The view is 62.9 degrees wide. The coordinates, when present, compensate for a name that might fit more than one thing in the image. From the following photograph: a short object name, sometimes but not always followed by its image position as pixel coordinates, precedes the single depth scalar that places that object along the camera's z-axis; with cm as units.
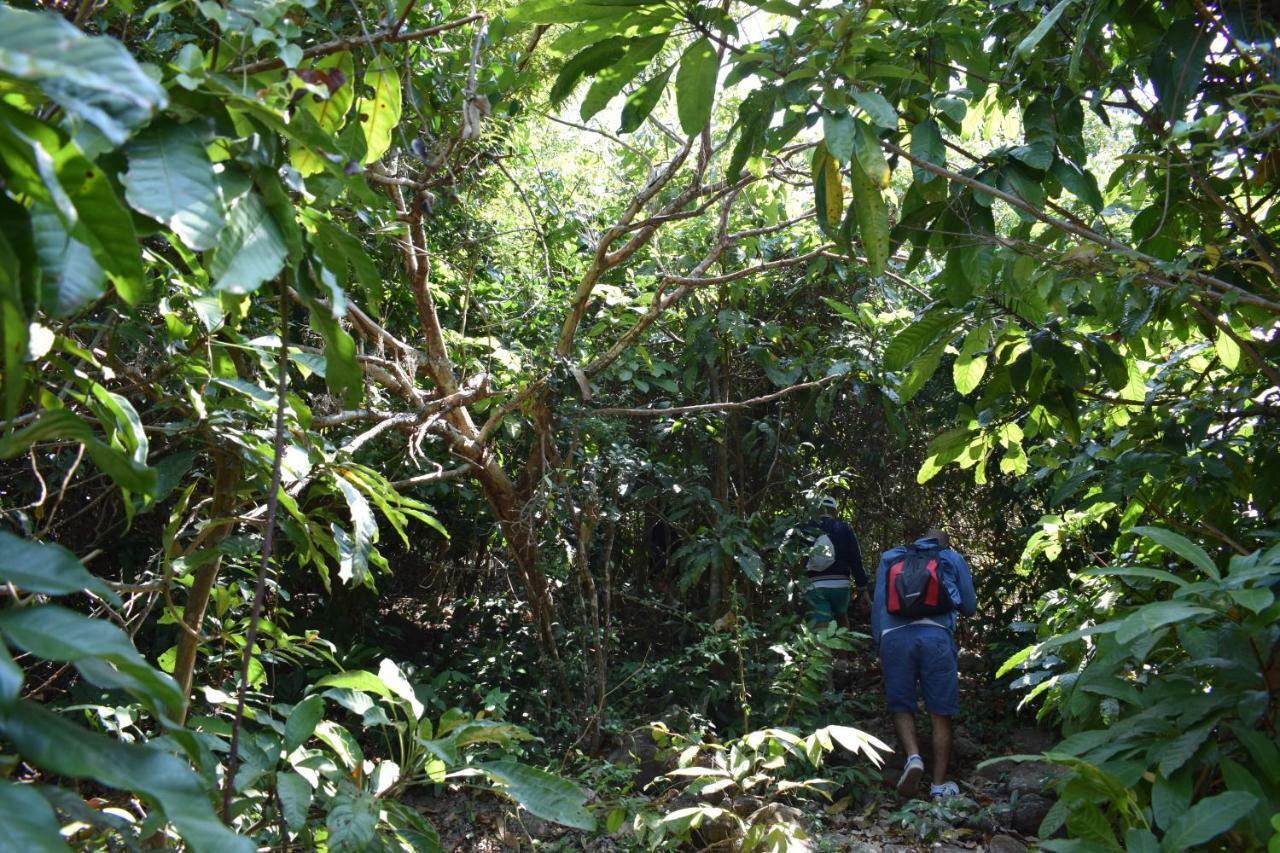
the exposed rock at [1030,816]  516
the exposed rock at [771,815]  393
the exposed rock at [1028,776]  544
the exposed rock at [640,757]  551
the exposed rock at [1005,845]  479
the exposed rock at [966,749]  646
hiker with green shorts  655
